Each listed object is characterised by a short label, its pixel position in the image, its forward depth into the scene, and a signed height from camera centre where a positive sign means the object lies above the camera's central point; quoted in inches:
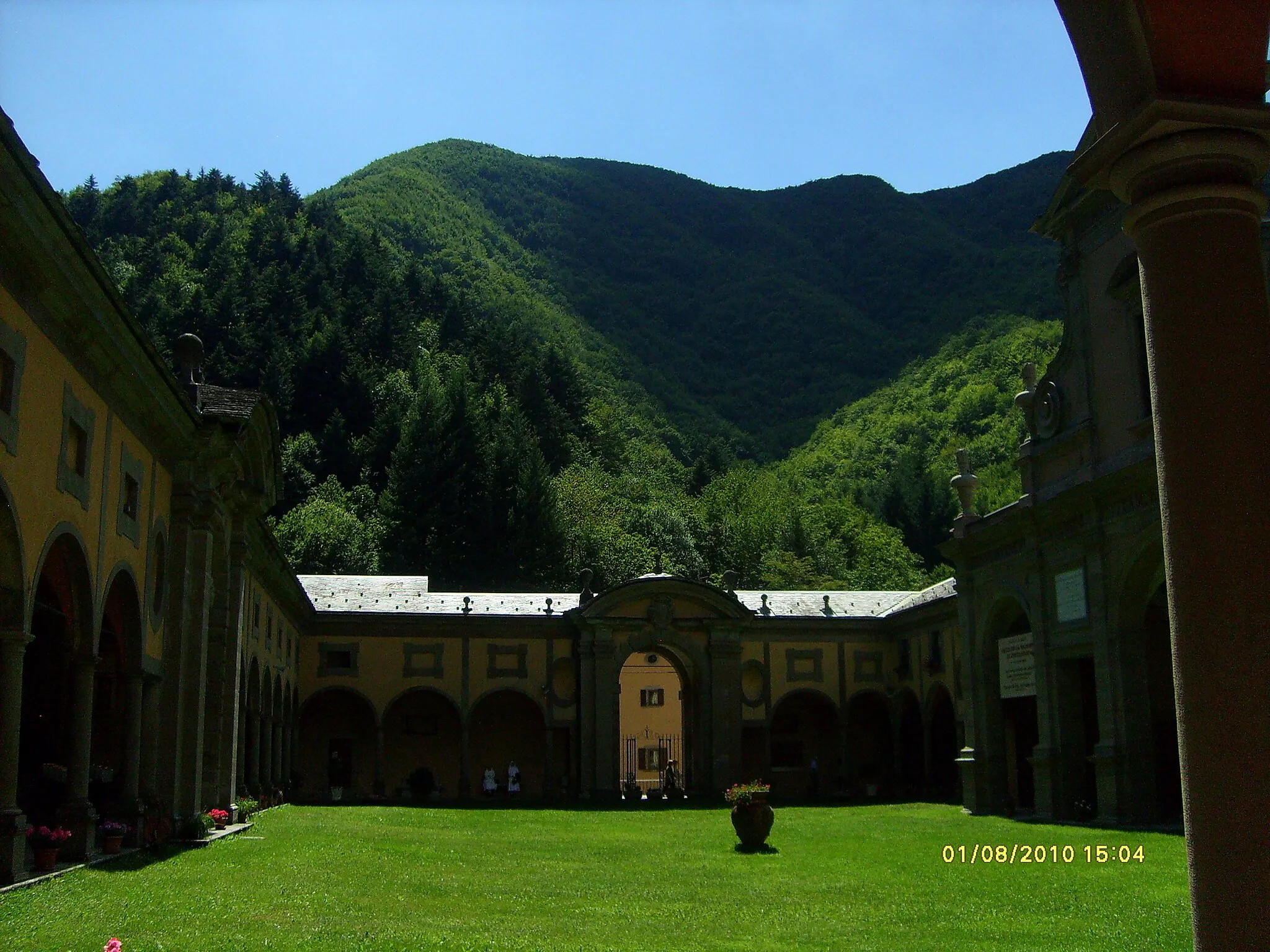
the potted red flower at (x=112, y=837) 662.5 -57.6
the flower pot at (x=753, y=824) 812.6 -67.9
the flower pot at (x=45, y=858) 562.3 -58.0
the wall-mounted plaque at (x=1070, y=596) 1046.4 +95.2
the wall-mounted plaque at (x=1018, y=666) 1124.5 +41.8
